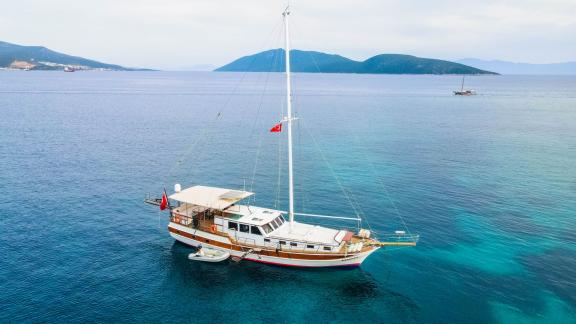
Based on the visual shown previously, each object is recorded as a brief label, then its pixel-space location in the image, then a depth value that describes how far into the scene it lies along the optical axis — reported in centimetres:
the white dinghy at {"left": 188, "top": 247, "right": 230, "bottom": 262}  4509
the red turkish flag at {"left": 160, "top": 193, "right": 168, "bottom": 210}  4838
